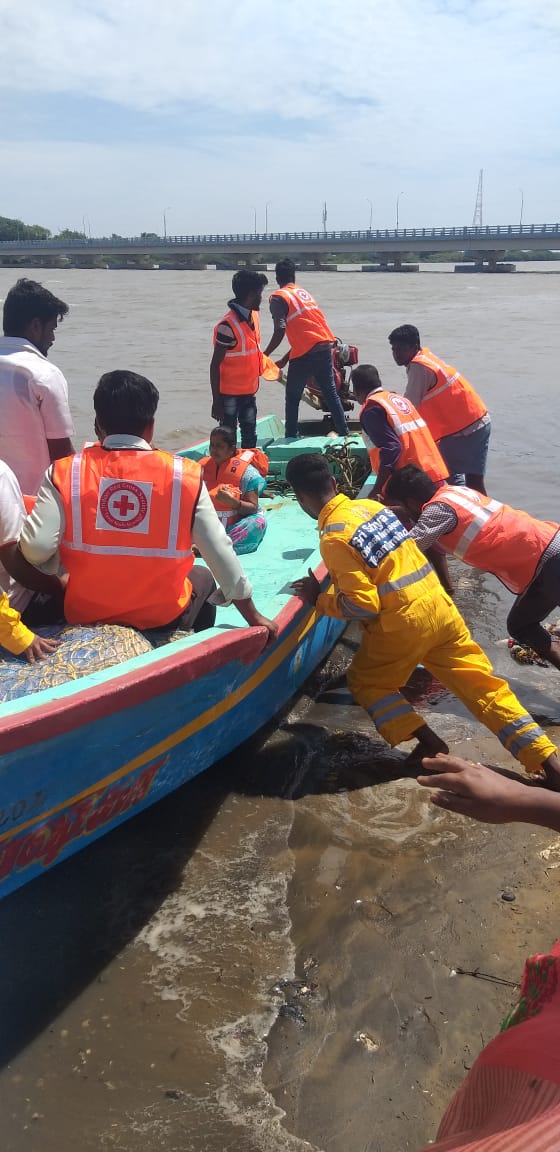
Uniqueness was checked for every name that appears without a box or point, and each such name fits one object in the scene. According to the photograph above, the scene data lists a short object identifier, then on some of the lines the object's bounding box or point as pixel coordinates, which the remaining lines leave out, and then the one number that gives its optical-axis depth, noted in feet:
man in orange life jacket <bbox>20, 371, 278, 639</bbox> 8.64
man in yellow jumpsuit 10.78
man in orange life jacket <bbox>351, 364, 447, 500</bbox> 16.05
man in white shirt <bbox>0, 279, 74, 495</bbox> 11.25
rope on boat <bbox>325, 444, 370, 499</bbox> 21.07
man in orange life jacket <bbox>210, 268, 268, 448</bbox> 20.20
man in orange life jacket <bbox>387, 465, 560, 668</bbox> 12.38
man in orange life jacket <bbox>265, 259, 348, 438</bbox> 22.71
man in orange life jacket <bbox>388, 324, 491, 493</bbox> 18.13
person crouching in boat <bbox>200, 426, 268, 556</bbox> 16.07
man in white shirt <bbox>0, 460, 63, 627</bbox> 9.02
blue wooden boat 7.36
